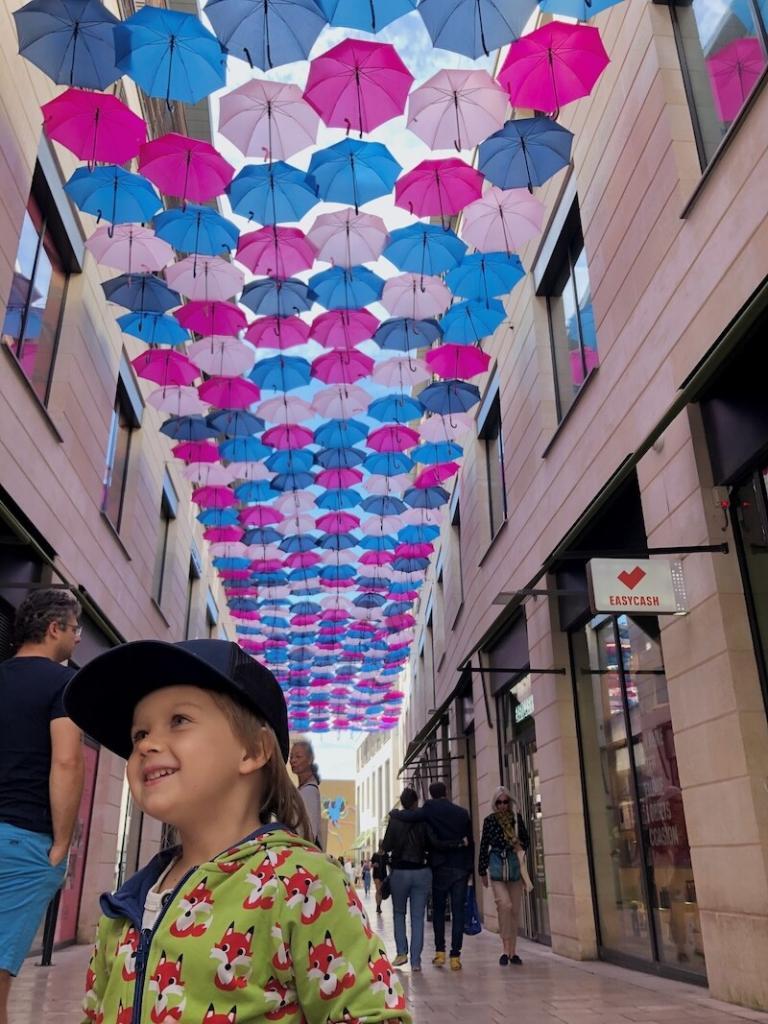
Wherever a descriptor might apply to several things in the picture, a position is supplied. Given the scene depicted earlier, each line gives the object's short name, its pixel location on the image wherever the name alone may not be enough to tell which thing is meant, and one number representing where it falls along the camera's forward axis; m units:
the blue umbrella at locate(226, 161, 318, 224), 9.80
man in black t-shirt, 2.78
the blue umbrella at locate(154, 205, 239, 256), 10.39
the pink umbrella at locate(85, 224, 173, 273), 10.49
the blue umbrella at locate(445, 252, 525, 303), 11.25
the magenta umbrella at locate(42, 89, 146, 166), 8.62
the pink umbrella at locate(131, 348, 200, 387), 13.19
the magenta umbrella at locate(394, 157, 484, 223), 9.84
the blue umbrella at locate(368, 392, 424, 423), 15.16
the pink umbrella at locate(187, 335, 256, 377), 12.90
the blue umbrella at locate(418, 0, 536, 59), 7.65
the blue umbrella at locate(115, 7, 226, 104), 8.12
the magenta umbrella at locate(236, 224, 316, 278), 10.78
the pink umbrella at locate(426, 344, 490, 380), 13.16
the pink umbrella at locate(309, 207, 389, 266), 10.67
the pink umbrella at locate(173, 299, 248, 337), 11.93
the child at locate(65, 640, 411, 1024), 1.26
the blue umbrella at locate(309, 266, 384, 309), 11.70
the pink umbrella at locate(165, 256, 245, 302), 11.29
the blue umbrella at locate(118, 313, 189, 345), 12.17
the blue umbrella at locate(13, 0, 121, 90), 7.68
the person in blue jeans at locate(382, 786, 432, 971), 9.02
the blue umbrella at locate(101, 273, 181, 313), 11.45
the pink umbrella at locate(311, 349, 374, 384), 13.52
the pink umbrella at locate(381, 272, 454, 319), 11.57
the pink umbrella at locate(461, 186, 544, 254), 10.05
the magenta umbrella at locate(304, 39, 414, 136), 8.38
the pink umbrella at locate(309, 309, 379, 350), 12.42
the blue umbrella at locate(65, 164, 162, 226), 9.54
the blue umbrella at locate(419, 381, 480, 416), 14.08
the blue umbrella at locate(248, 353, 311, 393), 13.92
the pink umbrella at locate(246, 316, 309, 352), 12.73
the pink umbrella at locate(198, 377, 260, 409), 14.17
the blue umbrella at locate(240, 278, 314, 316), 12.13
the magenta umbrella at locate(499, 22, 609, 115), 8.02
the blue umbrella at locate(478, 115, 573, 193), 9.05
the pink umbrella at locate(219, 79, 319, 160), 9.07
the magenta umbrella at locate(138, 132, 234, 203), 9.36
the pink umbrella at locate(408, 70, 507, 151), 8.82
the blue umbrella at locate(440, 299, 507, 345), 12.12
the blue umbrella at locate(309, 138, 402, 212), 9.55
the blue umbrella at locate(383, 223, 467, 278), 10.84
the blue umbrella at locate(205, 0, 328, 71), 7.72
